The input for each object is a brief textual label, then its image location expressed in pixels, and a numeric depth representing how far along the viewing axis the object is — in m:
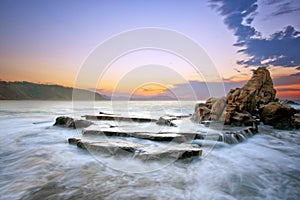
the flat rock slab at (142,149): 4.34
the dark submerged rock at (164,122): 9.13
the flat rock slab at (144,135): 5.87
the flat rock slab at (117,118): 11.08
